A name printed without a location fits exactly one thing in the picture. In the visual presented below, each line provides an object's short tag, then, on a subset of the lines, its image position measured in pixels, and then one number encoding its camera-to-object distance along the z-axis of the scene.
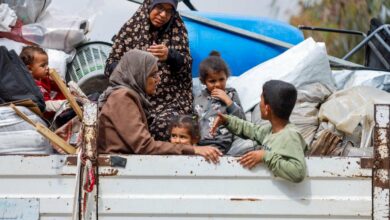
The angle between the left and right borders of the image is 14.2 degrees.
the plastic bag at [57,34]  8.31
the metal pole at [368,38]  9.46
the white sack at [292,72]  7.86
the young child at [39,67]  7.74
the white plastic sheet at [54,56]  8.09
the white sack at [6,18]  8.10
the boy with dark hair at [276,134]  5.97
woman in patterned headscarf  7.68
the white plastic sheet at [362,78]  8.15
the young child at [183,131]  6.88
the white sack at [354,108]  7.11
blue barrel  8.60
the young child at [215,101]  7.22
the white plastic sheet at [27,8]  8.43
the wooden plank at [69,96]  6.36
